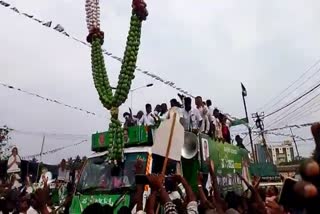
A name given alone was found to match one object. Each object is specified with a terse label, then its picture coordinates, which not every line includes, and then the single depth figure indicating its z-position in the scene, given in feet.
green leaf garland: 16.89
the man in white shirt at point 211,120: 19.26
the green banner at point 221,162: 15.52
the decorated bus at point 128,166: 13.60
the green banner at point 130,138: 14.81
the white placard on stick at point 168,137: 9.59
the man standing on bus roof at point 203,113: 19.65
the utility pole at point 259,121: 64.15
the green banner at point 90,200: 13.12
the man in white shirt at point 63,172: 28.97
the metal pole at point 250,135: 49.76
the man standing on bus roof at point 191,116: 19.34
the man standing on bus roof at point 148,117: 20.45
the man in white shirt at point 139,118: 21.10
